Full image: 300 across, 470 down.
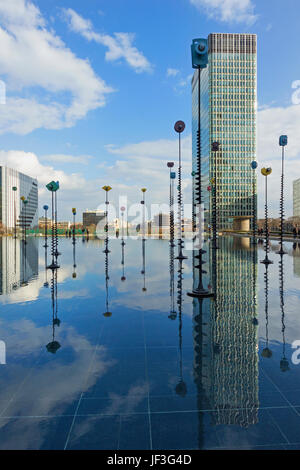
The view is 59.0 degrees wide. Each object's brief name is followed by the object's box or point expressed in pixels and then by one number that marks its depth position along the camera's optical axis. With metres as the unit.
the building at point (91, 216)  181.88
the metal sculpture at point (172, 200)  31.31
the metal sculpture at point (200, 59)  10.95
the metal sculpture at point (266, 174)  26.47
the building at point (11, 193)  158.88
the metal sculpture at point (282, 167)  23.31
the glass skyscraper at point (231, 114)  115.88
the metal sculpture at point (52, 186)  22.70
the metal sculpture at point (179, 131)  16.12
